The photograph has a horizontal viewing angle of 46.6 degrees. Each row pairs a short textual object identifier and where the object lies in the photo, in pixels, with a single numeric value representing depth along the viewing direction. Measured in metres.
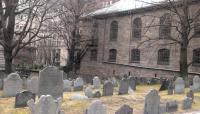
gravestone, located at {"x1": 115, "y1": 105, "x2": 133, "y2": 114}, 7.38
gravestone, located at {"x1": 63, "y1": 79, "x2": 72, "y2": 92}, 12.24
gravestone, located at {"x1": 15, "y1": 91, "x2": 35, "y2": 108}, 8.53
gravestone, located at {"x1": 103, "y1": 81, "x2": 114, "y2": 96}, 11.26
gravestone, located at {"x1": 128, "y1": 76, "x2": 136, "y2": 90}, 13.56
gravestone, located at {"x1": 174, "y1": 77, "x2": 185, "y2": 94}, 12.92
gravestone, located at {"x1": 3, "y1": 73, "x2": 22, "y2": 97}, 10.51
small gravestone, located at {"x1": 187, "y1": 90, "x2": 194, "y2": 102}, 10.75
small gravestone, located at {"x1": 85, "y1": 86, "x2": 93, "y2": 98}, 10.46
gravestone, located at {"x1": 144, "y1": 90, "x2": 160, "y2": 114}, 8.43
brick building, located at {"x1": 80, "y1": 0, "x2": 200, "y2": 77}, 20.99
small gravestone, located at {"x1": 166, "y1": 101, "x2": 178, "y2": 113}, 8.79
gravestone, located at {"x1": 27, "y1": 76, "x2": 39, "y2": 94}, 11.24
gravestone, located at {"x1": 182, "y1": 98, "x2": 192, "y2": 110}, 9.46
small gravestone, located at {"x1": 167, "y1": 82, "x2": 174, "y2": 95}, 12.52
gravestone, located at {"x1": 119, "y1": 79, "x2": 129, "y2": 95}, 11.96
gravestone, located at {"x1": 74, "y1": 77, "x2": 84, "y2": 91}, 12.69
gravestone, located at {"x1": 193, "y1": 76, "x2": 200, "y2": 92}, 14.07
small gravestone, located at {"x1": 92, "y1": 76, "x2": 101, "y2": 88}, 14.08
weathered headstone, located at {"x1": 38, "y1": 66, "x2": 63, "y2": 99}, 8.91
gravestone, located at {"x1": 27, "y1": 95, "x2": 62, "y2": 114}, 6.11
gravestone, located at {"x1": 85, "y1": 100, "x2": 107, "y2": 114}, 6.83
